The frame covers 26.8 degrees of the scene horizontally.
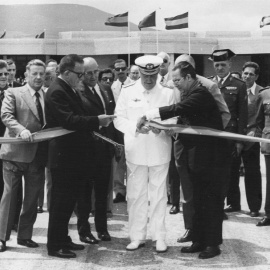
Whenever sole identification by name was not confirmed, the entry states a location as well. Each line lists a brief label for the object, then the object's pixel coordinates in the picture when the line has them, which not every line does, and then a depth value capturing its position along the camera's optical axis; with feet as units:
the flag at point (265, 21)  105.70
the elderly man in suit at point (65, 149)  18.67
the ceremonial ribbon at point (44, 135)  19.08
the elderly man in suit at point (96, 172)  21.24
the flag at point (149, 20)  98.89
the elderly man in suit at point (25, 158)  20.15
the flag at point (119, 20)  98.78
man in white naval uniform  20.04
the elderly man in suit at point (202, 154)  18.95
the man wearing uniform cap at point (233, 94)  24.57
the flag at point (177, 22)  100.48
